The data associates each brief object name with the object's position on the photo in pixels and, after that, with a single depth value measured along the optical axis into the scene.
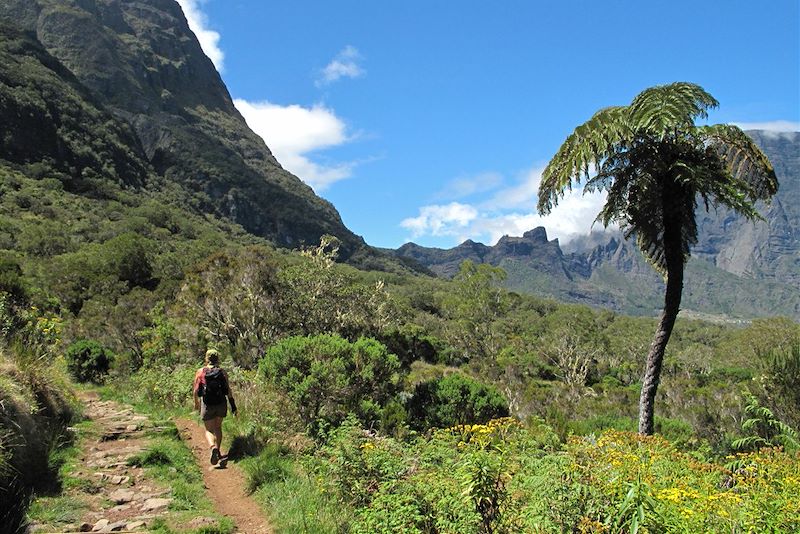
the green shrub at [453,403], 10.33
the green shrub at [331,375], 8.48
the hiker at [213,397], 7.39
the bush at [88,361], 16.16
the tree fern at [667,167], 7.83
